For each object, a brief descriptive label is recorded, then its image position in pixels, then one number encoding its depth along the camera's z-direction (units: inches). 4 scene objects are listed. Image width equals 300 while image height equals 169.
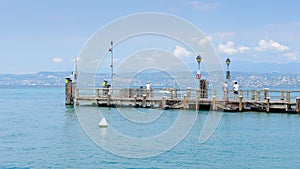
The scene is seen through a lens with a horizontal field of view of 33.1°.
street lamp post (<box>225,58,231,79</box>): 1897.1
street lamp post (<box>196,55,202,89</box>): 1896.8
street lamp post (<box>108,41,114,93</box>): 2294.5
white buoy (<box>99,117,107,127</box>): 1464.1
